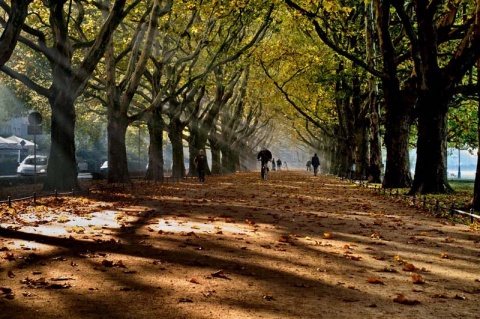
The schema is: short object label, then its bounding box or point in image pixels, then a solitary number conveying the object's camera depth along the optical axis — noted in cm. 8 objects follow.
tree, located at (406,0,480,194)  1784
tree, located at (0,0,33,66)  1065
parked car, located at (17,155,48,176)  4066
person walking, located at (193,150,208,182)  3172
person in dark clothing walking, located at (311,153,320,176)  4911
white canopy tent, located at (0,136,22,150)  4503
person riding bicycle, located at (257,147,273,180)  3133
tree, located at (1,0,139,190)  1880
